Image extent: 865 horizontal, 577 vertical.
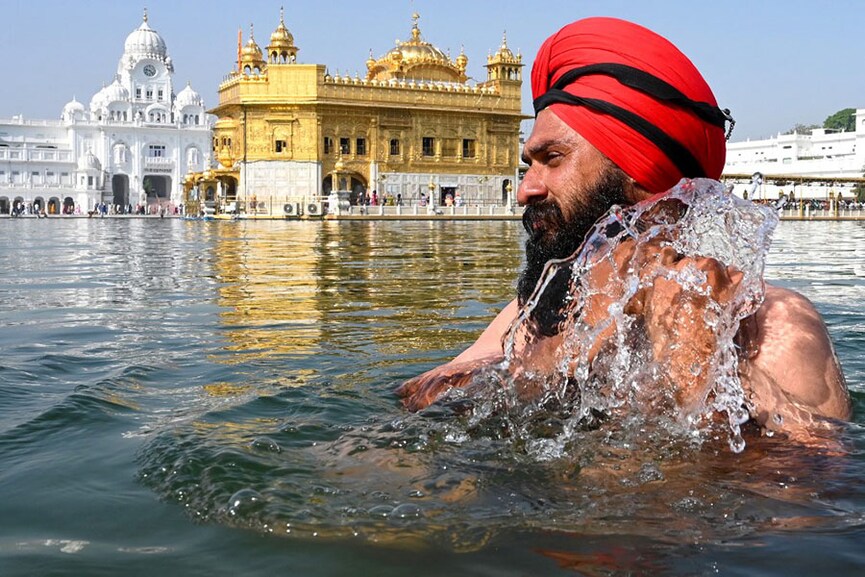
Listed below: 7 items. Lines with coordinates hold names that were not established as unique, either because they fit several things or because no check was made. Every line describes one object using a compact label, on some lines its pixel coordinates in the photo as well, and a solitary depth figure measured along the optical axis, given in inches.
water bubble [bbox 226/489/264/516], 73.6
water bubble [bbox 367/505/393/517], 71.3
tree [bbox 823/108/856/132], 4279.0
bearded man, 86.0
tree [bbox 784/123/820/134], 3872.5
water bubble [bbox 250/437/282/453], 92.4
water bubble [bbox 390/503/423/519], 71.0
